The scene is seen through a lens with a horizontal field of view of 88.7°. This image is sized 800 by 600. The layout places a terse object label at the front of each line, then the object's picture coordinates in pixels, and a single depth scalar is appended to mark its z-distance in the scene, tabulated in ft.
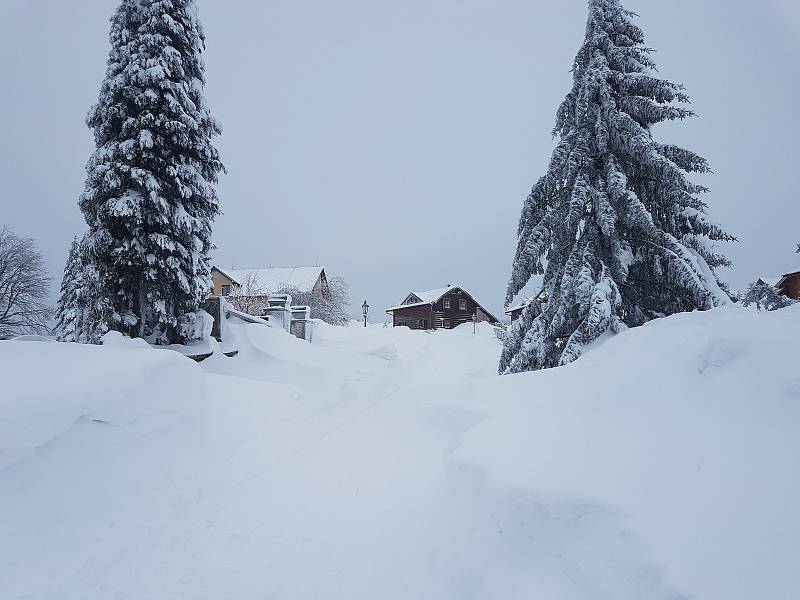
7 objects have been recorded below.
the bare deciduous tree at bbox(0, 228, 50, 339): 84.74
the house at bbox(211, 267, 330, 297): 175.94
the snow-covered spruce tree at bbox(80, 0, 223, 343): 31.22
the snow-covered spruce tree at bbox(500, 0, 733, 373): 27.45
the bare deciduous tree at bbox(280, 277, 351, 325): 140.26
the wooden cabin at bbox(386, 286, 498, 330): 174.50
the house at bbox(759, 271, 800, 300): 82.99
